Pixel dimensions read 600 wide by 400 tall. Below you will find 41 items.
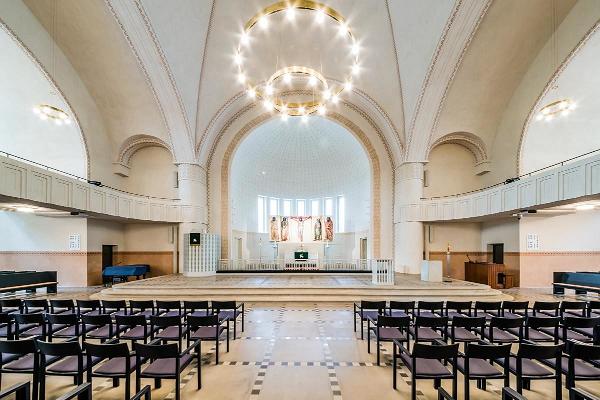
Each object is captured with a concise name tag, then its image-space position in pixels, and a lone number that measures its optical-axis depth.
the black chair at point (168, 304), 6.36
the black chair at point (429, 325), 5.05
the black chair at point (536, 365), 3.55
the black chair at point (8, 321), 5.36
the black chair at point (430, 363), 3.65
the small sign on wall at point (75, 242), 13.78
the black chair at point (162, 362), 3.66
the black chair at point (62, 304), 6.36
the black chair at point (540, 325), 4.93
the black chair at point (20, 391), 2.58
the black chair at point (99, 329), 5.02
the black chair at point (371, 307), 6.48
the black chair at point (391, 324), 5.15
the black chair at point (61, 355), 3.59
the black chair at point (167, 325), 4.93
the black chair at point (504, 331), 4.84
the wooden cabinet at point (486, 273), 13.54
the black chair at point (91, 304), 6.33
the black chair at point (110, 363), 3.53
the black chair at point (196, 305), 6.38
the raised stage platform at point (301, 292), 10.52
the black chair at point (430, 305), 6.26
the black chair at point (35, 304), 6.52
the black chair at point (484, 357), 3.57
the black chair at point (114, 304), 6.28
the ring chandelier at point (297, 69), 7.59
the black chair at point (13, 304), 6.68
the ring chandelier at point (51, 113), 10.95
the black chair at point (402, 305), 6.38
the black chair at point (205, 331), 5.23
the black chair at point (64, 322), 5.12
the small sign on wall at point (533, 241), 13.59
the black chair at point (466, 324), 4.96
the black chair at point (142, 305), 6.29
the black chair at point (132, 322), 5.03
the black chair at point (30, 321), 5.16
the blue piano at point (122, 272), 13.89
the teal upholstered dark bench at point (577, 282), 11.05
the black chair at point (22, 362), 3.66
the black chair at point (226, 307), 6.37
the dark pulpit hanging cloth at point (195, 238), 14.60
